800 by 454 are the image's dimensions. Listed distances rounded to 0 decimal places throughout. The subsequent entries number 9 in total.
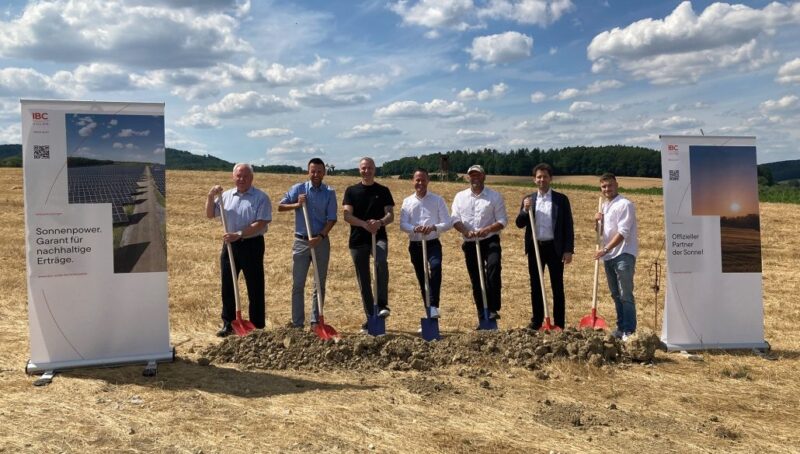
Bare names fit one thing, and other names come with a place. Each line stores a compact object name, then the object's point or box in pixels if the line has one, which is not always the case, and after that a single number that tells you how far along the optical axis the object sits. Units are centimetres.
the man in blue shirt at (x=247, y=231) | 753
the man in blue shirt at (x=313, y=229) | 774
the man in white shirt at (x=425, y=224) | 781
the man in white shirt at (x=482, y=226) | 784
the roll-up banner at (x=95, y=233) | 629
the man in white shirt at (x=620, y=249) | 719
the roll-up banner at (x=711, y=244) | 742
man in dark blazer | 754
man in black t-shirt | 770
